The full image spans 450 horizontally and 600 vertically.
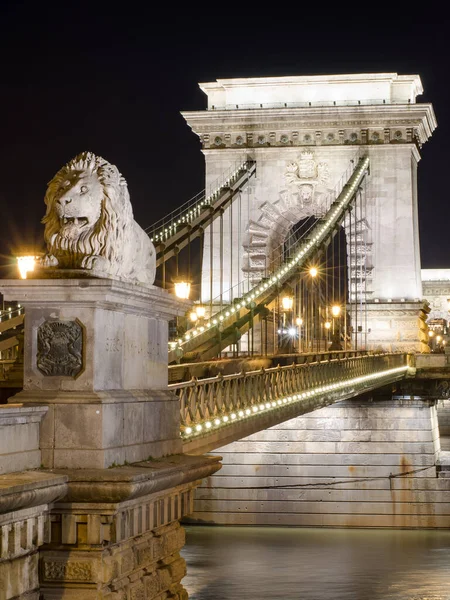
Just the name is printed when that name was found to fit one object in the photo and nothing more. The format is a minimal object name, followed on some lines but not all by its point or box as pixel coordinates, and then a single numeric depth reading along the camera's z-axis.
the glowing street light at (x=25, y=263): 25.09
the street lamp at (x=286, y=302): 44.03
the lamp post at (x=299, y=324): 53.82
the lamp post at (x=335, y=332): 46.53
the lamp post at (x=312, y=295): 45.13
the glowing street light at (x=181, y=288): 33.41
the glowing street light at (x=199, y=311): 44.16
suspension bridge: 10.95
